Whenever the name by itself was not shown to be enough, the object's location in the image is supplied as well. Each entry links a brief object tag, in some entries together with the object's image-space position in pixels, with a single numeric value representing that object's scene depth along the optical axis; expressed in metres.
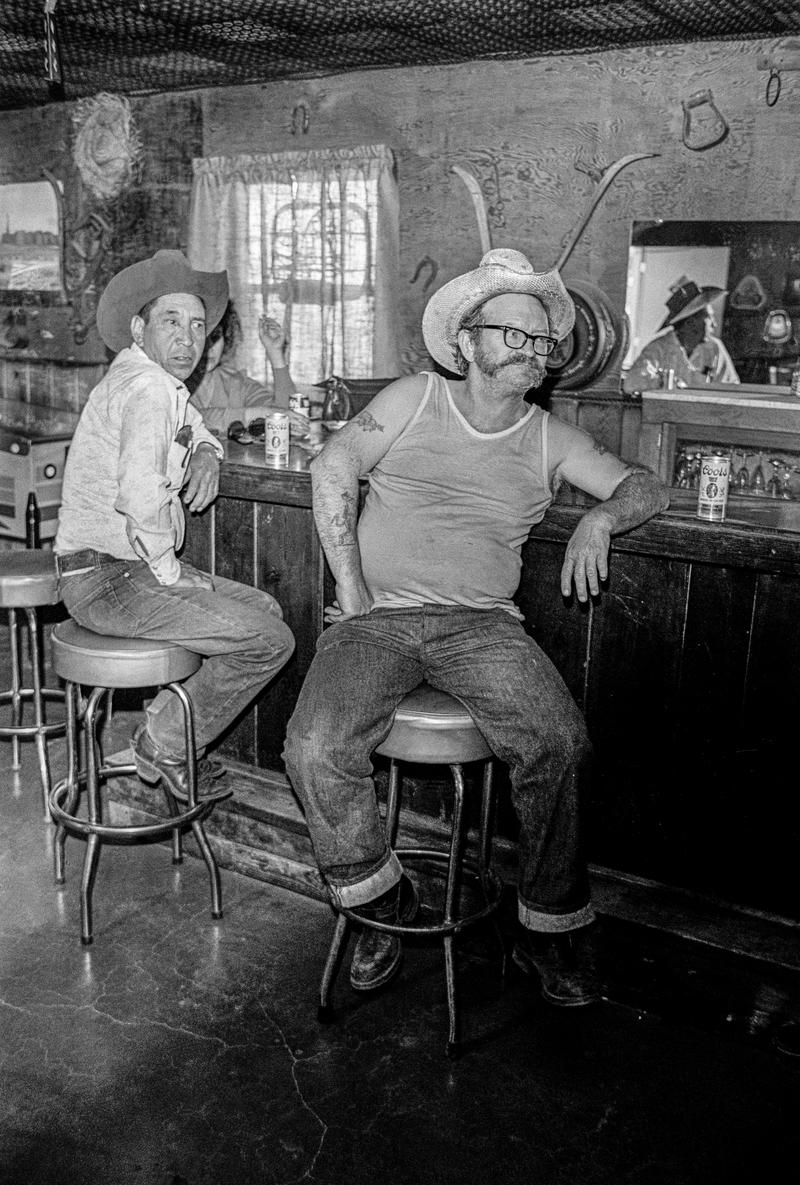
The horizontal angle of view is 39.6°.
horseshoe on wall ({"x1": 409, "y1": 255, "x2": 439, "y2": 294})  6.25
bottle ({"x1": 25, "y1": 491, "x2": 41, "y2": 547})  5.78
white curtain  6.30
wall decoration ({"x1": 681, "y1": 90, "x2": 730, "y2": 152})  5.30
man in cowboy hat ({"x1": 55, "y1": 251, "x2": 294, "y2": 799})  3.04
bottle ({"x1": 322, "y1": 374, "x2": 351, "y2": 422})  4.24
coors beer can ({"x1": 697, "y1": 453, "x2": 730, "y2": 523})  2.83
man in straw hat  2.64
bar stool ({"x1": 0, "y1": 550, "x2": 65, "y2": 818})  3.61
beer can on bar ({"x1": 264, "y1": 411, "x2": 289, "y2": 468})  3.46
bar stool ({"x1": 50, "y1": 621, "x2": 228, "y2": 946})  2.96
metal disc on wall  5.59
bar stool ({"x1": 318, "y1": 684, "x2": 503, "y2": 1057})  2.57
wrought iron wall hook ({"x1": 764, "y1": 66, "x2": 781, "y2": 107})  5.12
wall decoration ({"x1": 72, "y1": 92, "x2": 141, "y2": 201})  7.19
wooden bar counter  2.76
